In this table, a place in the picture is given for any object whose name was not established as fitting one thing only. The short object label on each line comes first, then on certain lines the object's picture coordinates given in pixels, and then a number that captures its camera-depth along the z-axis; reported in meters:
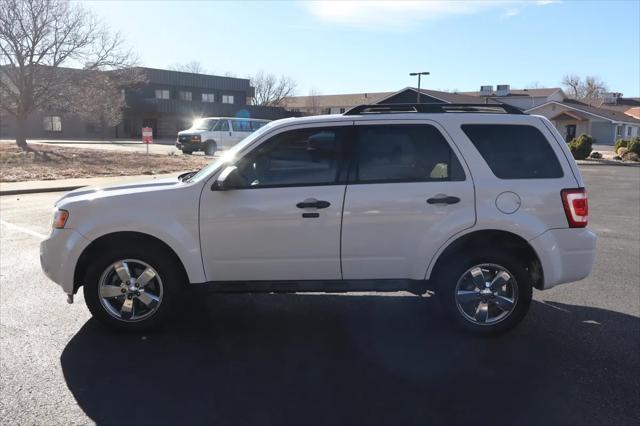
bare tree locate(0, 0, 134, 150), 23.25
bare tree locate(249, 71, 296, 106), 91.94
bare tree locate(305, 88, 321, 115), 88.51
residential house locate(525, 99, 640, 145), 61.25
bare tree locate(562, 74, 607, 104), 111.38
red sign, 21.00
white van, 27.03
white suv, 4.27
